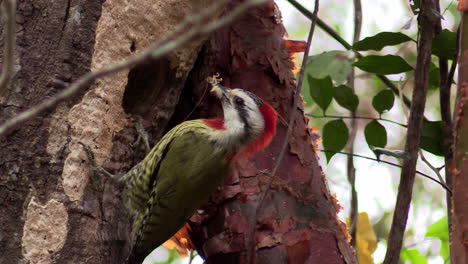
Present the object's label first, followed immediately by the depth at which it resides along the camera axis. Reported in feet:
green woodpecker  20.04
